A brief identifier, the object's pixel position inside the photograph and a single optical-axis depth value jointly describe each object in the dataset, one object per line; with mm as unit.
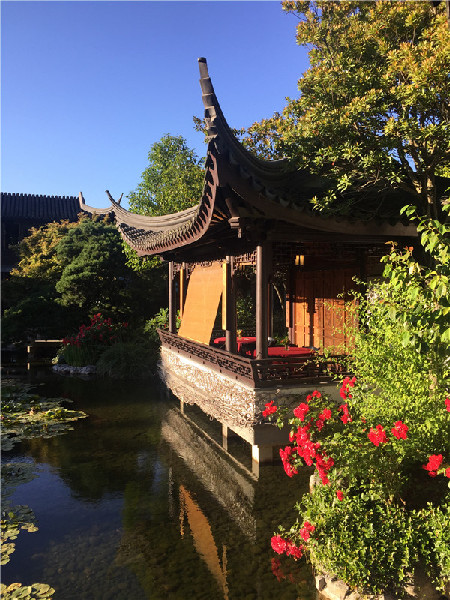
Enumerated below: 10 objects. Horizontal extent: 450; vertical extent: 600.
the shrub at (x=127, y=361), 17078
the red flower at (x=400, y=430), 4359
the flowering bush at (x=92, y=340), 18422
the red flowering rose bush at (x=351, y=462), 4586
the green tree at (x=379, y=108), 7535
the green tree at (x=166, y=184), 18672
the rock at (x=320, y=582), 4816
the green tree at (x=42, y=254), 21750
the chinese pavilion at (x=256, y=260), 7445
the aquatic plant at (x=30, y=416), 10438
